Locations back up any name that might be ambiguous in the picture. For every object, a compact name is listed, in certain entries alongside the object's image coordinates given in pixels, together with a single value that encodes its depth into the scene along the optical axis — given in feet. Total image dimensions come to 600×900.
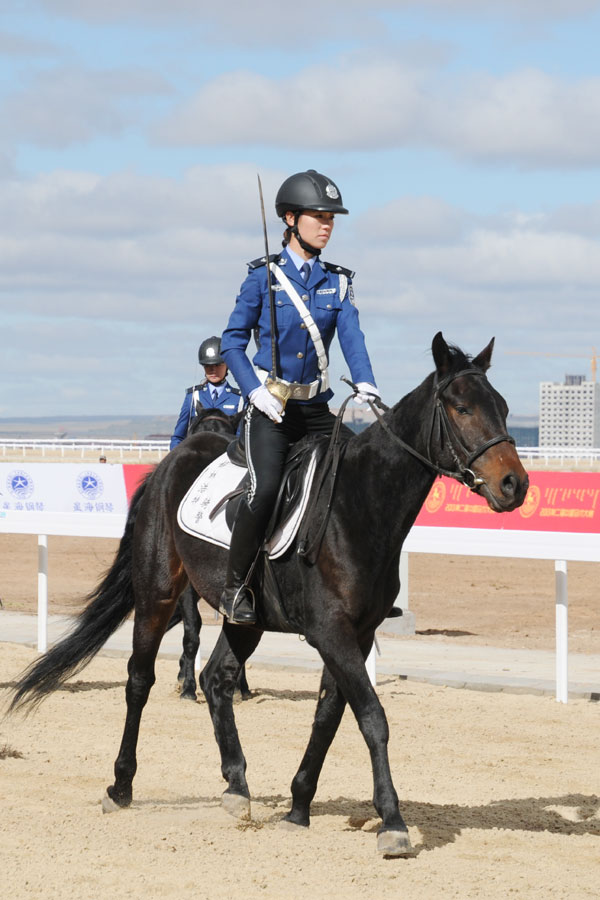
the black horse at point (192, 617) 65.10
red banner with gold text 98.99
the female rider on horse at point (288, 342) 40.19
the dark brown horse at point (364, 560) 35.73
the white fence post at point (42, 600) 76.59
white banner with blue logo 120.06
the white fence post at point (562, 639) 61.93
